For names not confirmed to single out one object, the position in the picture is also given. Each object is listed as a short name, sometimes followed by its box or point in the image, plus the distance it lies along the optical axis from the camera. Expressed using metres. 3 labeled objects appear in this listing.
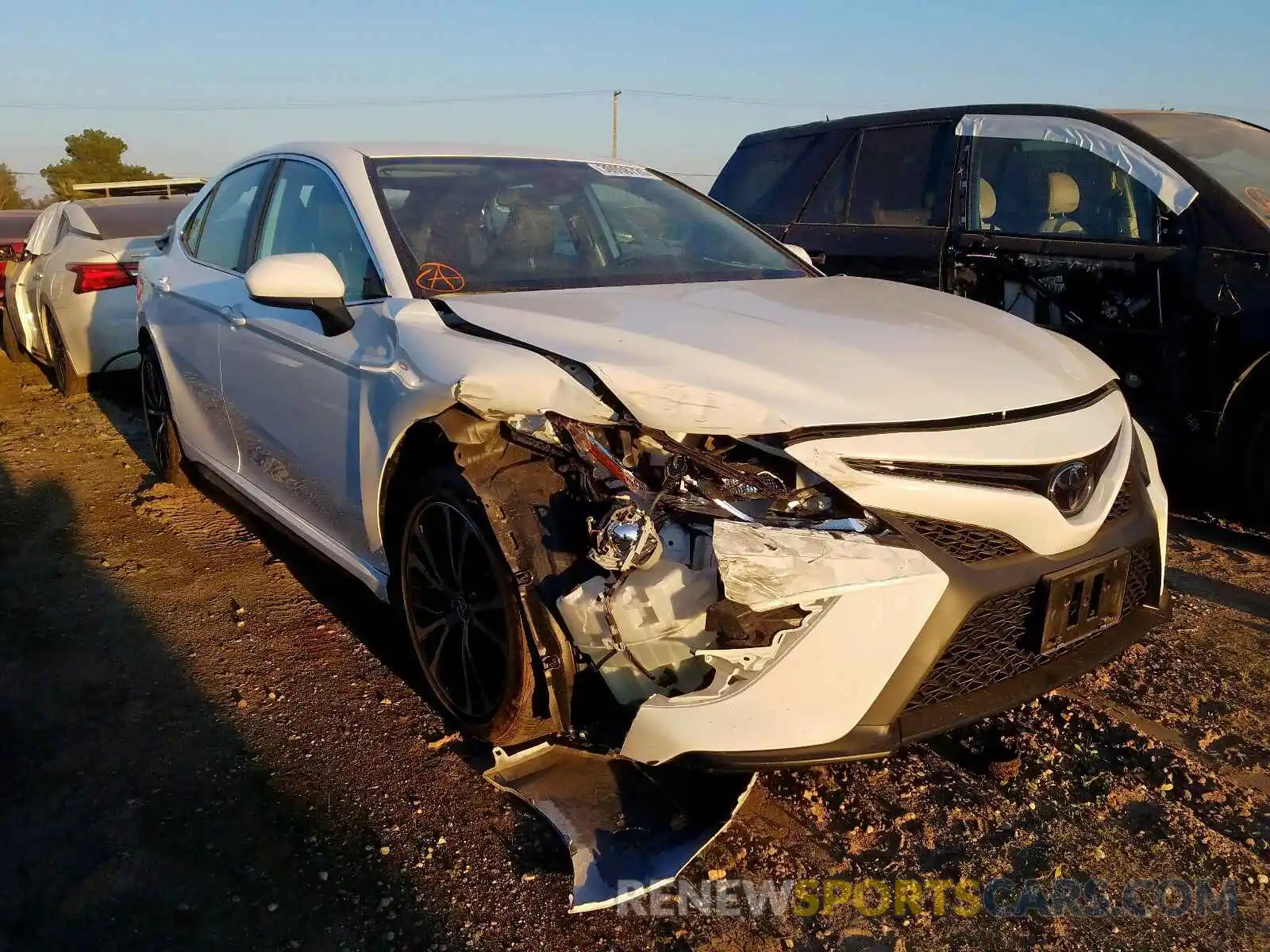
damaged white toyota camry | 2.09
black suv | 4.09
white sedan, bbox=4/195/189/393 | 7.16
